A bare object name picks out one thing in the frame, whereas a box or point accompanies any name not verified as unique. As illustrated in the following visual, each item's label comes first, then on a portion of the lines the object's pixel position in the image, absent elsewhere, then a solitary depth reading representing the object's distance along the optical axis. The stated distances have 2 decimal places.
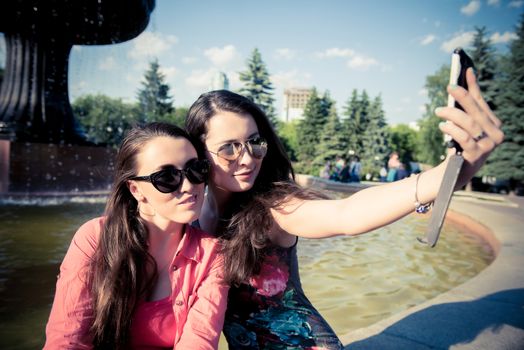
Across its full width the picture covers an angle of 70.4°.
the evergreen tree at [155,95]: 45.66
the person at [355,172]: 22.88
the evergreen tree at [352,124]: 39.97
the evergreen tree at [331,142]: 38.66
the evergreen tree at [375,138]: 39.16
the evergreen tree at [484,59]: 24.70
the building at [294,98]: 153.11
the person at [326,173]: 24.23
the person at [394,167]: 17.16
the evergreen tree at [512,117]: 22.17
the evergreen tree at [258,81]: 41.00
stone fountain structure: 9.09
